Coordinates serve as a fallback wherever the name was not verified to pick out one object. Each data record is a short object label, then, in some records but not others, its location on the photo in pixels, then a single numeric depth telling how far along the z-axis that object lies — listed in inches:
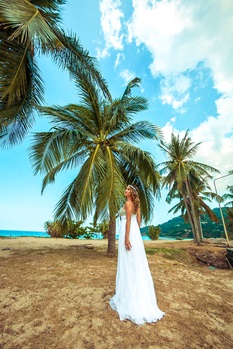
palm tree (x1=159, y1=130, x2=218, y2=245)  669.9
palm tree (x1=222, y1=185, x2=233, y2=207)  1210.0
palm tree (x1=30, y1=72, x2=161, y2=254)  232.8
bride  111.3
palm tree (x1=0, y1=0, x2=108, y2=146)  159.5
